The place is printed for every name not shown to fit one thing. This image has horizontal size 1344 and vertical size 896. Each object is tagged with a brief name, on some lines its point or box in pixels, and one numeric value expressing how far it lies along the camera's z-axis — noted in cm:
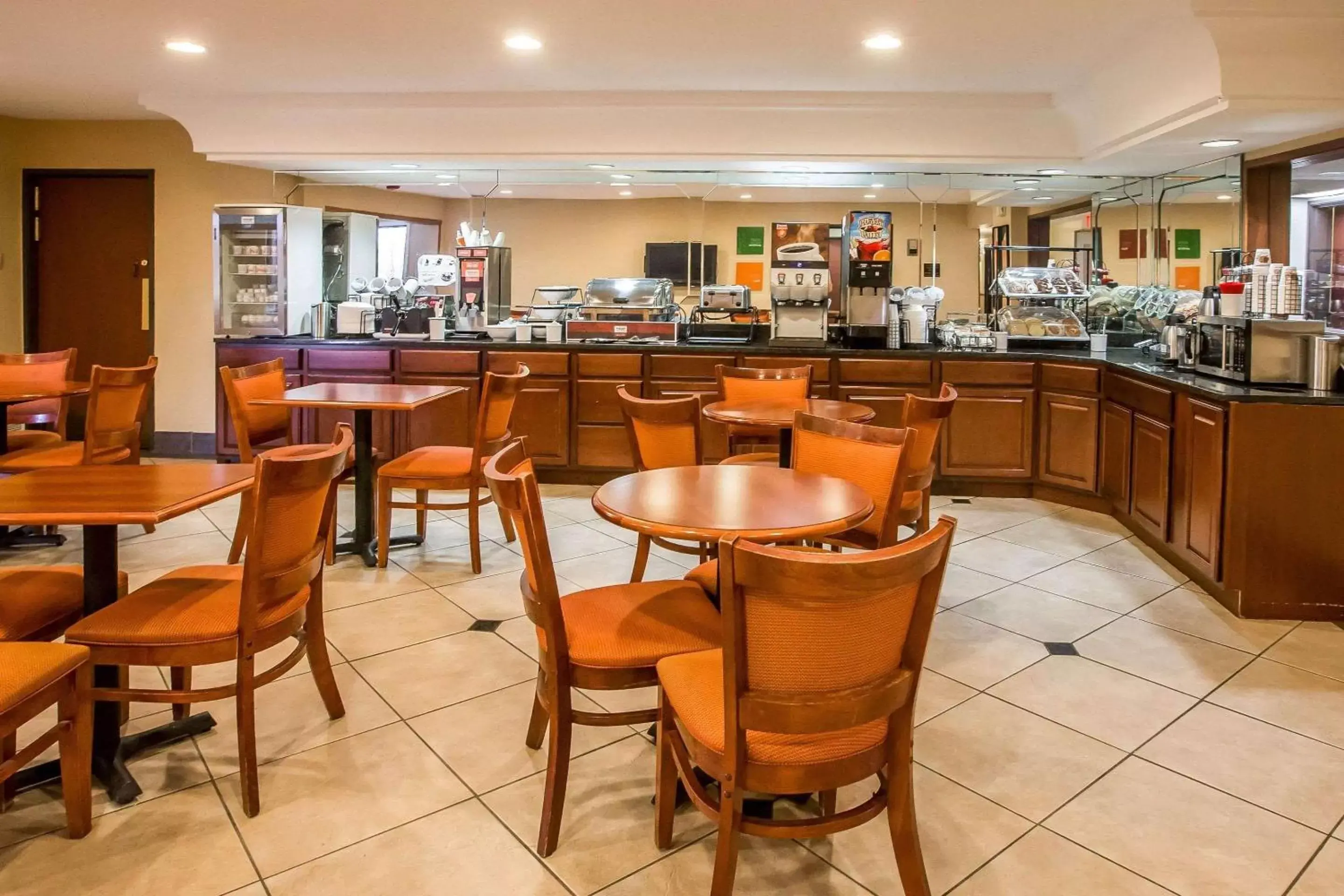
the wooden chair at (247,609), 216
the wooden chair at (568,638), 196
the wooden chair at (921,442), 361
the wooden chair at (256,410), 440
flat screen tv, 705
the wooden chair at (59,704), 183
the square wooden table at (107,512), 214
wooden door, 720
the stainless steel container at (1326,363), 379
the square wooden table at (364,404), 415
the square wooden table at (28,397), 439
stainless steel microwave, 384
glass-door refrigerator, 669
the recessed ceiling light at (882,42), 462
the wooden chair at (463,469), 424
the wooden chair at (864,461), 289
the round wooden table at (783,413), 374
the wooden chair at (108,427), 445
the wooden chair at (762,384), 477
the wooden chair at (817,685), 149
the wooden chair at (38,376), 503
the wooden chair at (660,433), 362
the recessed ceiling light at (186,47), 495
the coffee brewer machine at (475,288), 687
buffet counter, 367
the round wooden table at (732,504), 206
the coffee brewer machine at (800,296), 632
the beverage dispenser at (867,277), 616
